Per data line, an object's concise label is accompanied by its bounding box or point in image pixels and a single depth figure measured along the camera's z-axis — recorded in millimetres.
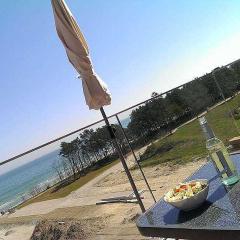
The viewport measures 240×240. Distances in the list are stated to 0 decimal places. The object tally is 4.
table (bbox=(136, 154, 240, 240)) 1573
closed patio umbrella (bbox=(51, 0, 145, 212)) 3637
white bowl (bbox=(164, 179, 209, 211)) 1853
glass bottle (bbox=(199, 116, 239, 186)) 1997
